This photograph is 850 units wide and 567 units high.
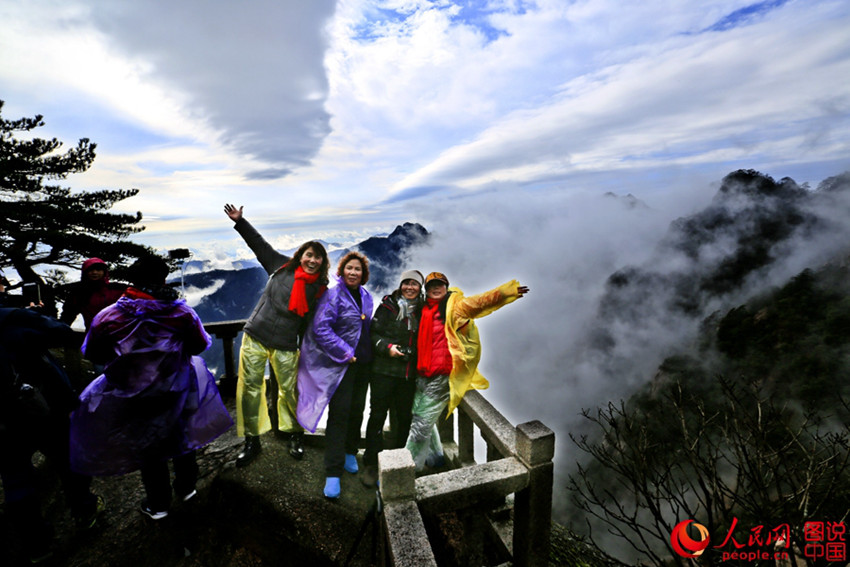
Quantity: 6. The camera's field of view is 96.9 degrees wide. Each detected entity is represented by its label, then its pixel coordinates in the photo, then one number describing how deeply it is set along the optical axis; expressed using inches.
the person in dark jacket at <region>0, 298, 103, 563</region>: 121.4
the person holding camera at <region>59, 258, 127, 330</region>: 190.9
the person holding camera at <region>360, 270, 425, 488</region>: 167.6
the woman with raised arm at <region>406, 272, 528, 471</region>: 167.0
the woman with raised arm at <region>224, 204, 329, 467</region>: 165.3
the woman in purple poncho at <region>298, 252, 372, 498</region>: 162.1
